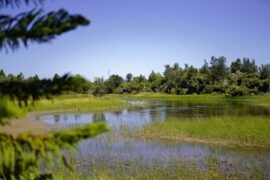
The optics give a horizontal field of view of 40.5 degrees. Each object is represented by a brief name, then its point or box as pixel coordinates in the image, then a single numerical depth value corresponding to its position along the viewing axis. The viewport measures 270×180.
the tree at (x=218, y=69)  118.19
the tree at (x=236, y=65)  134.88
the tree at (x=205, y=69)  121.94
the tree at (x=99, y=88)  123.04
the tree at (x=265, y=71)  113.34
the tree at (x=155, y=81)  129.75
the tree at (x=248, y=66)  134.70
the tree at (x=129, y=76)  159.50
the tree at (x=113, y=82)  143.30
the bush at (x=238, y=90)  95.12
